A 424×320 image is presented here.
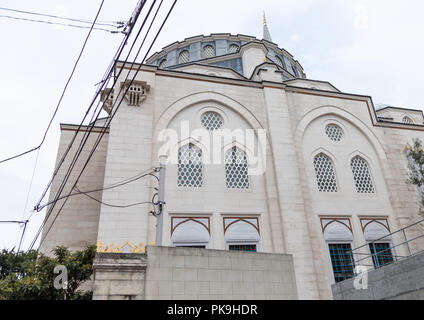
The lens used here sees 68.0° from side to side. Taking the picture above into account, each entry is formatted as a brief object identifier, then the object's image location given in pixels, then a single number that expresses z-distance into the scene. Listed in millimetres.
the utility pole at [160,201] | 6631
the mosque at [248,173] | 11648
